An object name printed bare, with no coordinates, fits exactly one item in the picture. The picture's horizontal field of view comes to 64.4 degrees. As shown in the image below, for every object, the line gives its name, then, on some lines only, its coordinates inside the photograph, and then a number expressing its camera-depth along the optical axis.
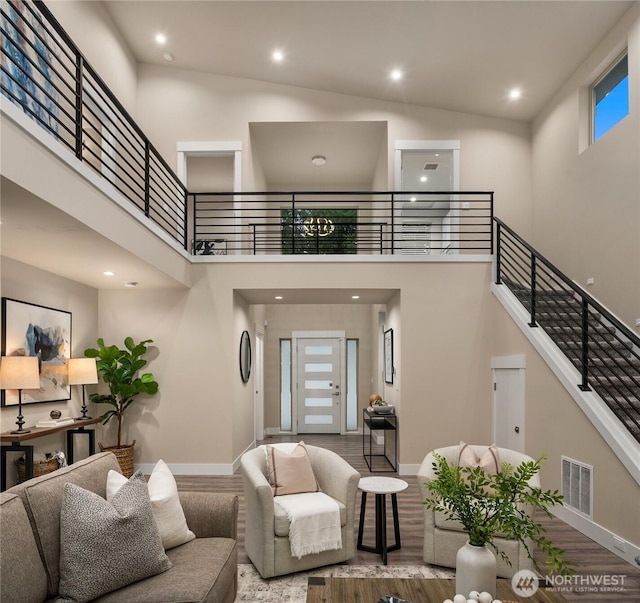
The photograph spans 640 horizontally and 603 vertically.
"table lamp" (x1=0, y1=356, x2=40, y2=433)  4.12
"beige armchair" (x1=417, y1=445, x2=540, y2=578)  3.26
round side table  3.57
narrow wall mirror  6.97
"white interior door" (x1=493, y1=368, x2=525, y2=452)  5.34
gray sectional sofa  1.94
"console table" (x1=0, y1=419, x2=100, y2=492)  4.14
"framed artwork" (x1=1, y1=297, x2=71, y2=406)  4.47
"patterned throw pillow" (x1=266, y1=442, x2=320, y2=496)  3.65
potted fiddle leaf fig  5.84
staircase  4.16
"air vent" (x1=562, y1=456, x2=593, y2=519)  4.06
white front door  9.78
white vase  2.06
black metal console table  6.48
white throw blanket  3.28
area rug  3.09
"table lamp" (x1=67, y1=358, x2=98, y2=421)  5.32
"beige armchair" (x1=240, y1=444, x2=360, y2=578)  3.27
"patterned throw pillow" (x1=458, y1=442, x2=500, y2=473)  3.72
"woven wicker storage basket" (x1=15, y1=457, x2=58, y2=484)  4.50
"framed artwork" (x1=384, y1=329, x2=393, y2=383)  7.14
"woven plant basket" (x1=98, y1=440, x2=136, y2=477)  5.78
